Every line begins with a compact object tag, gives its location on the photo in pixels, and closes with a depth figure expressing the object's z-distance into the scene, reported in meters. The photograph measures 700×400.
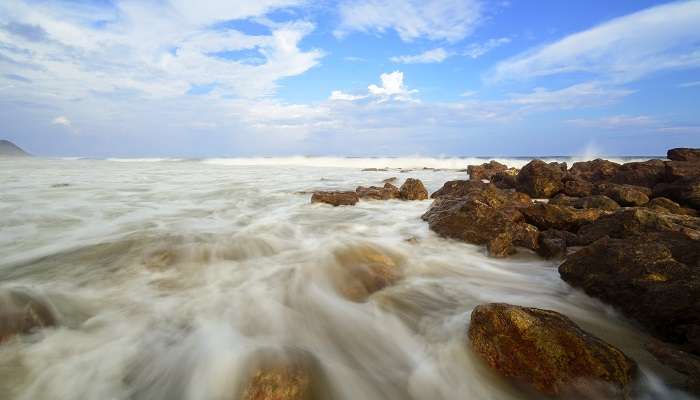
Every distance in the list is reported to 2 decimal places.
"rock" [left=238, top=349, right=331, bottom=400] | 2.01
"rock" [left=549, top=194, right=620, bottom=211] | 6.15
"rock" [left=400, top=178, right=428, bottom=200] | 9.52
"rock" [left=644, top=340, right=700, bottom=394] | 2.06
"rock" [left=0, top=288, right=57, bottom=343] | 2.60
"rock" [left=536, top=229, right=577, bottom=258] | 4.58
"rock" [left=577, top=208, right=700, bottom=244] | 4.16
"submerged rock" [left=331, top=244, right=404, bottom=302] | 3.72
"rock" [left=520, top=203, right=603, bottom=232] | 5.38
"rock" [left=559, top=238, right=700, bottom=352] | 2.54
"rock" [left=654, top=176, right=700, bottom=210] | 6.27
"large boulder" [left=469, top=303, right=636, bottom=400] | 2.06
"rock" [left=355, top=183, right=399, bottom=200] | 9.39
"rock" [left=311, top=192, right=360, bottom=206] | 8.51
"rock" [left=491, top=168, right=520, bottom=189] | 10.04
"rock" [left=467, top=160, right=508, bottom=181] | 15.17
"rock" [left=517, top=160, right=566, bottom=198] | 8.58
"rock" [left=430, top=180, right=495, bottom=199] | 7.59
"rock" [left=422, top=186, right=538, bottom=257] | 4.87
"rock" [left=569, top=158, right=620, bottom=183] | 10.63
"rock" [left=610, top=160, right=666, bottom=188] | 8.85
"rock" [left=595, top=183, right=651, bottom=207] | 6.78
